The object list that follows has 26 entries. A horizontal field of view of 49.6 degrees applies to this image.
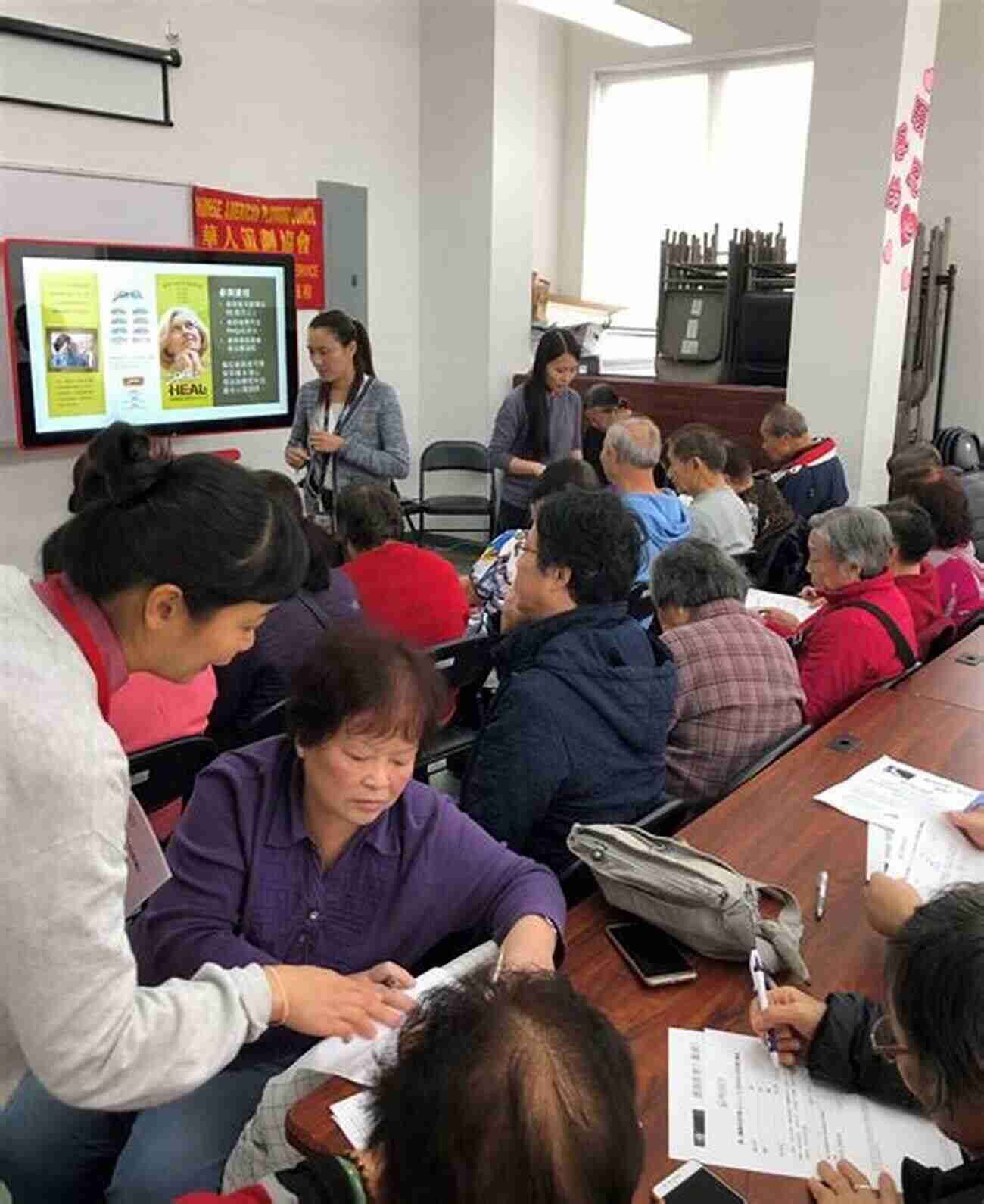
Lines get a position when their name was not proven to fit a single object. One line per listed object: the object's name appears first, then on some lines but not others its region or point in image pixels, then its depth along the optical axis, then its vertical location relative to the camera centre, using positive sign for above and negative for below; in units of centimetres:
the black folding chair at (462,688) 244 -91
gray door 570 +45
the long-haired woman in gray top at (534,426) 480 -40
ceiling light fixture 495 +152
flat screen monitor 417 -4
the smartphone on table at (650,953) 137 -80
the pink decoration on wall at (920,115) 506 +106
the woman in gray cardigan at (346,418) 410 -33
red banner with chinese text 504 +49
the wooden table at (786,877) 115 -80
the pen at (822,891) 155 -80
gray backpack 137 -71
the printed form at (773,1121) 111 -82
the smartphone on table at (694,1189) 104 -81
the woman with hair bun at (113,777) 87 -36
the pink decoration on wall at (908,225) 519 +56
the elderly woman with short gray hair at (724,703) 226 -75
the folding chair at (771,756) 211 -82
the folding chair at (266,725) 216 -79
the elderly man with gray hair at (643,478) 337 -45
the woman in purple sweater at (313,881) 132 -69
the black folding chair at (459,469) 591 -77
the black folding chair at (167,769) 169 -70
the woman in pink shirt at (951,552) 338 -65
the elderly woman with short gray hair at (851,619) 257 -67
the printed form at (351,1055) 116 -78
